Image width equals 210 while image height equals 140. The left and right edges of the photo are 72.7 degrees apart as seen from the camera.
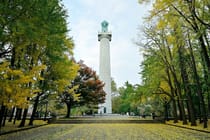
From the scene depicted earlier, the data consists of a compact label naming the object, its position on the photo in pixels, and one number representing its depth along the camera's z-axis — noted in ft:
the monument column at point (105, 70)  98.51
